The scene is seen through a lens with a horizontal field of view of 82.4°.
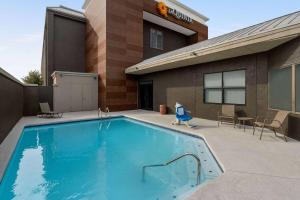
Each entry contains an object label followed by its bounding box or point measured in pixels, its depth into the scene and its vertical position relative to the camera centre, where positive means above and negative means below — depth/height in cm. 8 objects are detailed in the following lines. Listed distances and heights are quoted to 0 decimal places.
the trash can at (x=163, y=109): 1195 -70
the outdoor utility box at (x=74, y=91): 1278 +57
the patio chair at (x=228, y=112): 765 -59
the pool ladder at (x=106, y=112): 1072 -103
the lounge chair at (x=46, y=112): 1090 -84
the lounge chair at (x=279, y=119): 534 -65
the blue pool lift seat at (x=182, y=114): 754 -66
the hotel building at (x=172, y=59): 596 +205
